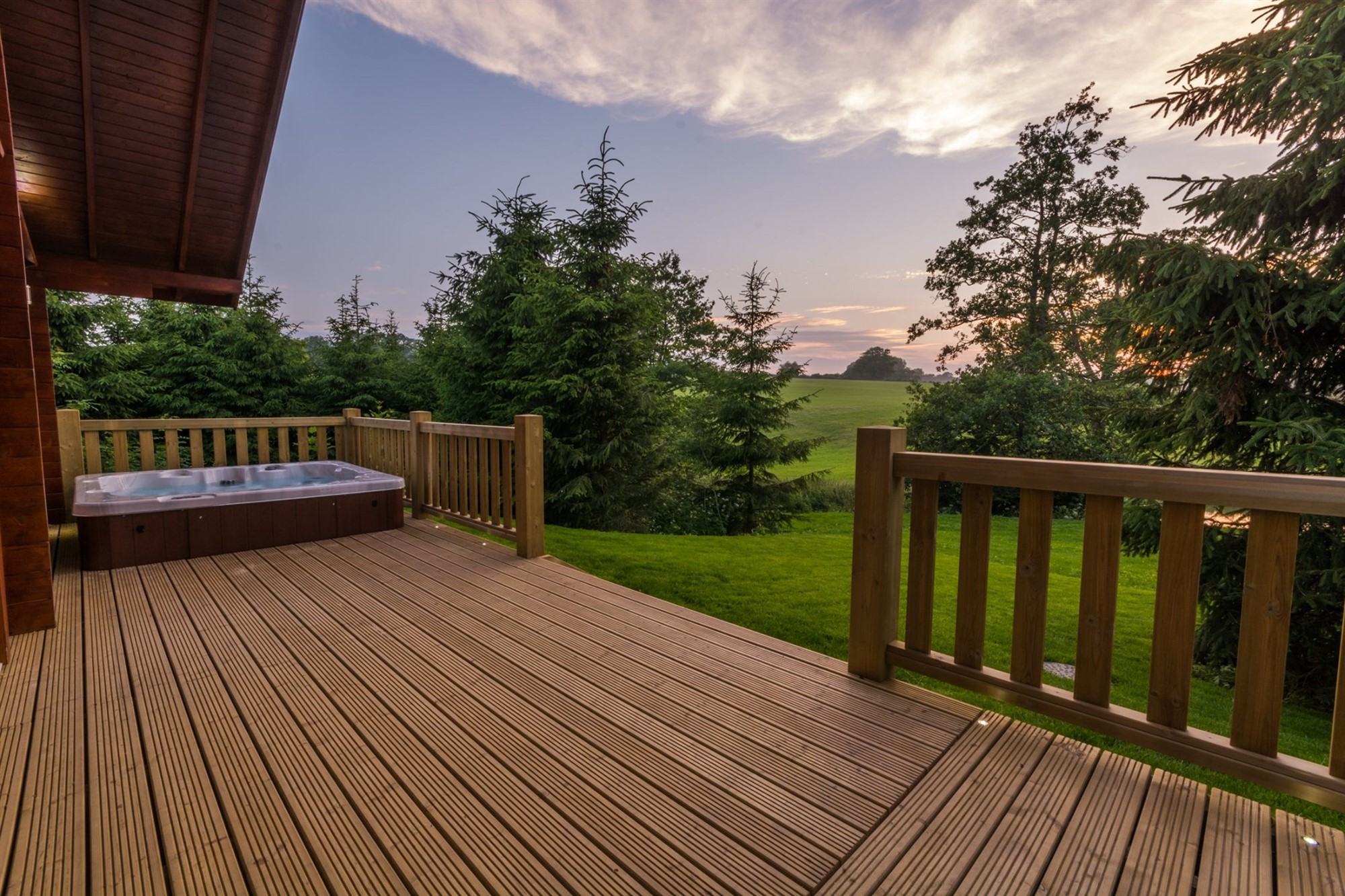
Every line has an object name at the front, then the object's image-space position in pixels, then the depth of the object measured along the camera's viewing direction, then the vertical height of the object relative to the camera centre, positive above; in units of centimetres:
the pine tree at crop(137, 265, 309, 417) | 898 +59
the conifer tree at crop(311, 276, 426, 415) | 1002 +54
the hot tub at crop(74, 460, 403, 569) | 358 -78
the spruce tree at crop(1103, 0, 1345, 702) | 280 +56
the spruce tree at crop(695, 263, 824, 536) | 810 -24
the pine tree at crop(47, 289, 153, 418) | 807 +50
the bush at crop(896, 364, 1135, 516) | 905 -22
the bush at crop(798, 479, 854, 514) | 1116 -176
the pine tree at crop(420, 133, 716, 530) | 706 +65
